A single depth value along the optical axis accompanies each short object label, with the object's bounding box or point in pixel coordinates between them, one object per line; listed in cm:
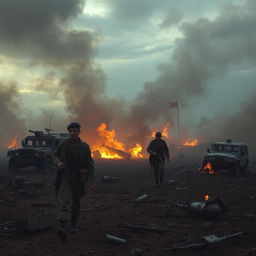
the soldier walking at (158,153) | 1231
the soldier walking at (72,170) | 569
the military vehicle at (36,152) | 1883
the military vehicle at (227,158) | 1755
